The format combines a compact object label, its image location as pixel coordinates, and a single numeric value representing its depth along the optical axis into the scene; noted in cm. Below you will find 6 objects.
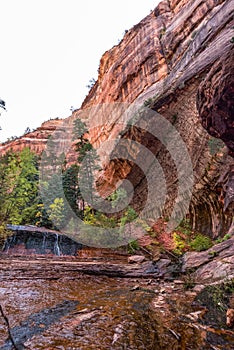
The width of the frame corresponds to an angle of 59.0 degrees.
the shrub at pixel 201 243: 1114
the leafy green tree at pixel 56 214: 2106
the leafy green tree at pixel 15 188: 1853
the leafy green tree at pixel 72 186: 2344
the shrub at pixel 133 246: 1430
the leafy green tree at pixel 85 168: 2362
